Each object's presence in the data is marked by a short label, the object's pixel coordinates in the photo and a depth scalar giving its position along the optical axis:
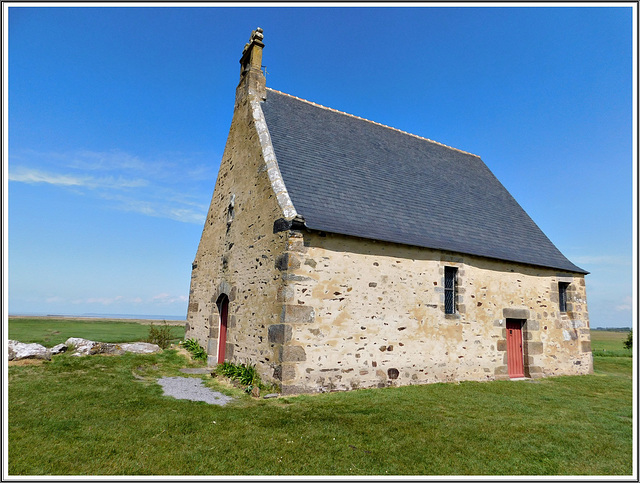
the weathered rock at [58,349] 11.59
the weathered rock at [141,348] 12.73
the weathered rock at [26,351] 10.10
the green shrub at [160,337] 14.55
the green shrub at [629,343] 22.74
